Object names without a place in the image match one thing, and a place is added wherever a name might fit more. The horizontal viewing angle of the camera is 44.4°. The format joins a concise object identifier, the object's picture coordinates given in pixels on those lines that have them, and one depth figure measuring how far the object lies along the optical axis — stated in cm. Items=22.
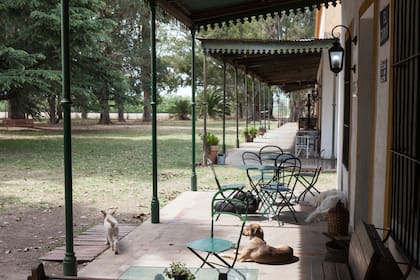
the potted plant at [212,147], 1362
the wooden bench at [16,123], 2767
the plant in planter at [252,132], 2114
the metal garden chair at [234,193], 616
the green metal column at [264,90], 3578
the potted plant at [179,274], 298
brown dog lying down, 514
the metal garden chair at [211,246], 423
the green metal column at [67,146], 438
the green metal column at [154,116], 683
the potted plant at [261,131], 2378
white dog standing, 555
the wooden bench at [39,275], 269
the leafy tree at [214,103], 4100
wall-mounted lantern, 719
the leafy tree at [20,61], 1778
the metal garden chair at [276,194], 694
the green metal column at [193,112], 887
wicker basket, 597
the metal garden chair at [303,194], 781
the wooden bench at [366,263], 257
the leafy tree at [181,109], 4359
